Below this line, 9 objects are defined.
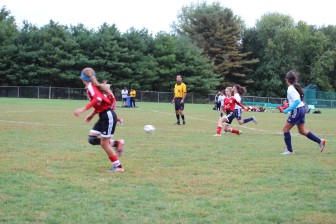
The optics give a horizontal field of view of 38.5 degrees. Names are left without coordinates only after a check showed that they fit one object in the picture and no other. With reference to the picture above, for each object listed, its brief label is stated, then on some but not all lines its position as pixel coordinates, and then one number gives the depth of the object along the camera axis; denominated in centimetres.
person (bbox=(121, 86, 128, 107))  3919
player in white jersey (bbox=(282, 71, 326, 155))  1064
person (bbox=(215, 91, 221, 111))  3681
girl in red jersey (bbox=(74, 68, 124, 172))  804
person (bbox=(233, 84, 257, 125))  1582
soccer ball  1275
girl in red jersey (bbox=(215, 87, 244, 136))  1548
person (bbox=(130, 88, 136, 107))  3852
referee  1969
